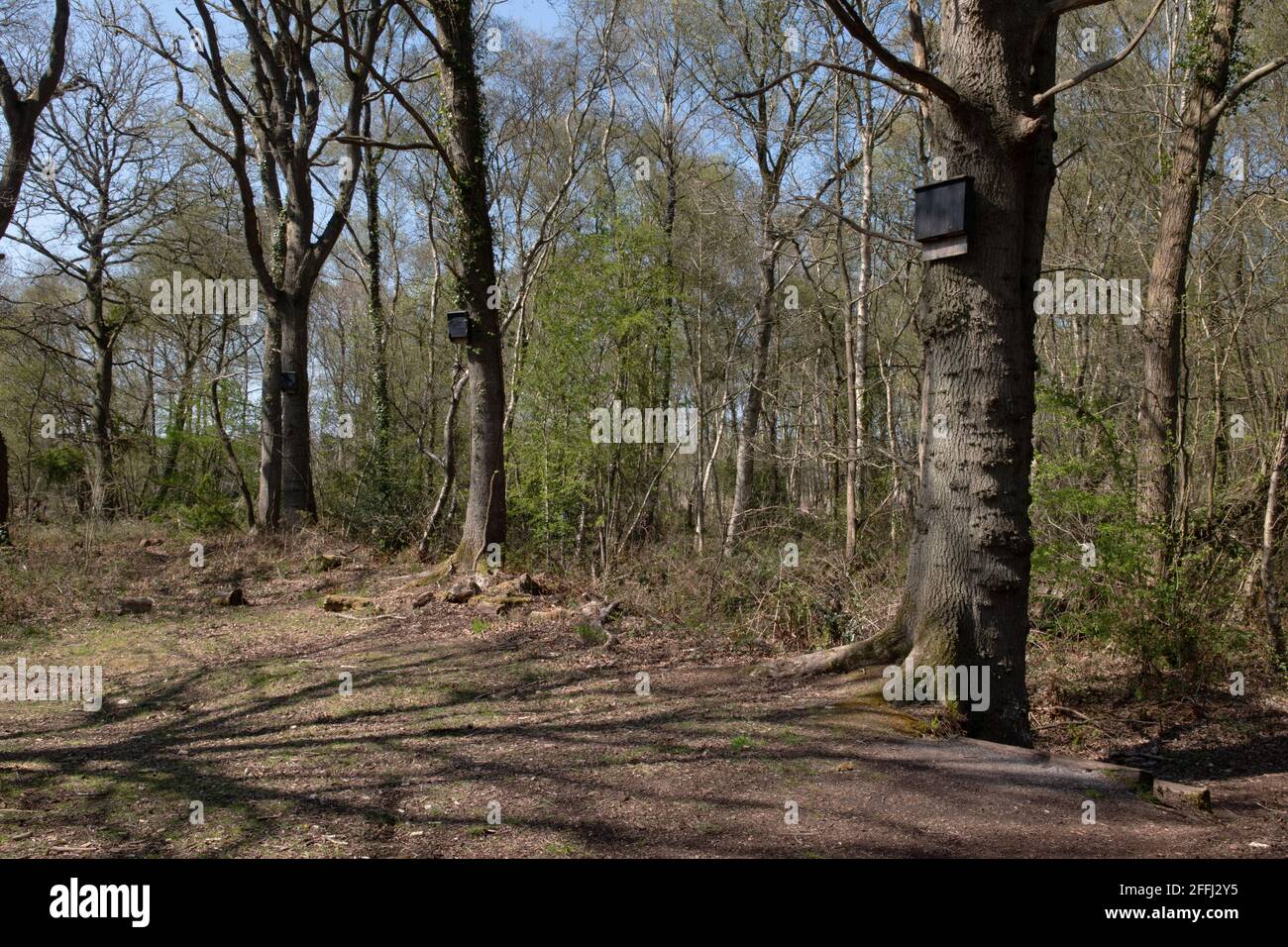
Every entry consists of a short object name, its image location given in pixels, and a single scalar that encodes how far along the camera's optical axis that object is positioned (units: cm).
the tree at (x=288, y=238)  1397
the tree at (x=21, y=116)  1174
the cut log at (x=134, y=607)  988
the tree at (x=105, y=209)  1680
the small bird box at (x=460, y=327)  1051
